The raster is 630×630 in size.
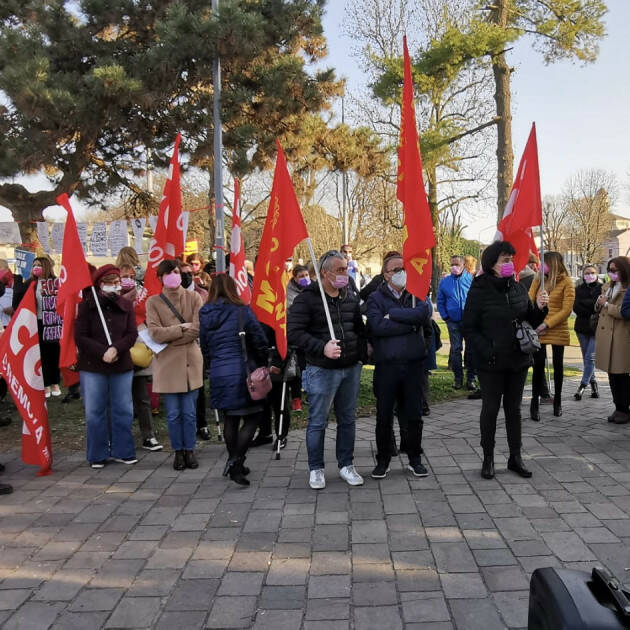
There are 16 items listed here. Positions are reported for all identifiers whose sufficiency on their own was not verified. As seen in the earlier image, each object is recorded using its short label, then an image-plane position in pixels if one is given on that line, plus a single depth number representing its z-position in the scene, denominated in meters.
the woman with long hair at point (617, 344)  6.83
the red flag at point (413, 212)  4.99
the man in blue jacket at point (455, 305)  8.97
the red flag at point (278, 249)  5.17
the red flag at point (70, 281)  5.73
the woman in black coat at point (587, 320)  7.86
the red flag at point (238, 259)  6.60
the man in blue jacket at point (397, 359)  5.00
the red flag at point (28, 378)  5.47
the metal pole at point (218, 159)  11.54
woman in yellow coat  7.11
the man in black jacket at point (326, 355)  4.88
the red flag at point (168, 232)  6.74
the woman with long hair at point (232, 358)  5.14
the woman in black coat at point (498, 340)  5.02
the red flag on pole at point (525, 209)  5.75
